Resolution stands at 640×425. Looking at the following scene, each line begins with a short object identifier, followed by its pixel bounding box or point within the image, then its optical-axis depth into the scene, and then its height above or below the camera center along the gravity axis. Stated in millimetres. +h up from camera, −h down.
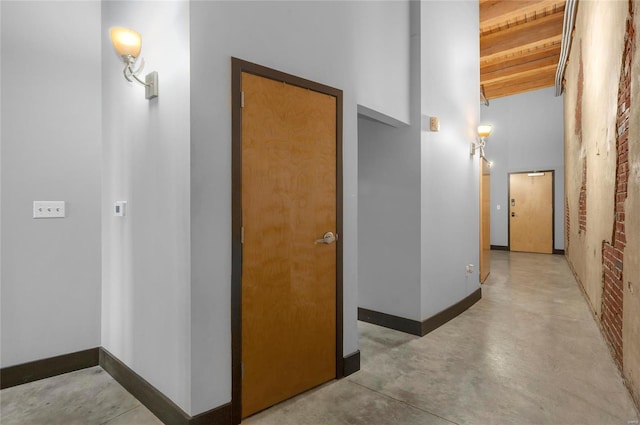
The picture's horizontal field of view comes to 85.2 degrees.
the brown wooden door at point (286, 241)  2055 -189
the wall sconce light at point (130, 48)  2020 +964
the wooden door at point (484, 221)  5383 -172
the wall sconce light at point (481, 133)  4746 +1070
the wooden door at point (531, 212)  8875 -45
